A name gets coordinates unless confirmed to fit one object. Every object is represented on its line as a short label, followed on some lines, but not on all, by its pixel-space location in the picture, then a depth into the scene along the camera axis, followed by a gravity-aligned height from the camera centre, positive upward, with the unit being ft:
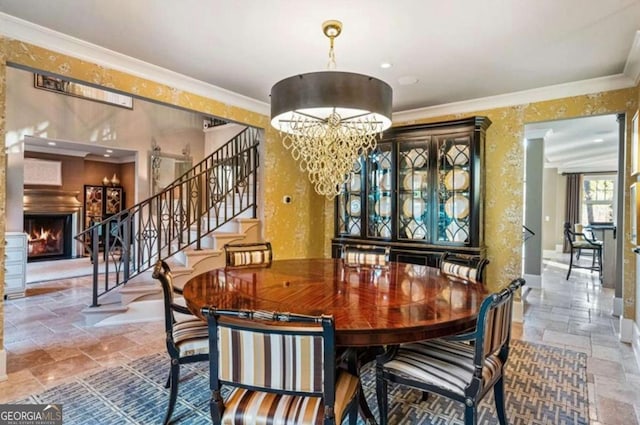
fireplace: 24.03 -0.94
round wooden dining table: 4.78 -1.50
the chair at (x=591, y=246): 21.11 -1.86
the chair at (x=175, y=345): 6.61 -2.55
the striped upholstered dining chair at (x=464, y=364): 5.06 -2.47
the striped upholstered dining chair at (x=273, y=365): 4.03 -1.83
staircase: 12.63 -0.99
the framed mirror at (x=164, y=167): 24.36 +3.18
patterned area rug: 6.80 -4.00
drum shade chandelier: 6.45 +2.07
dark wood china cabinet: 12.53 +0.84
